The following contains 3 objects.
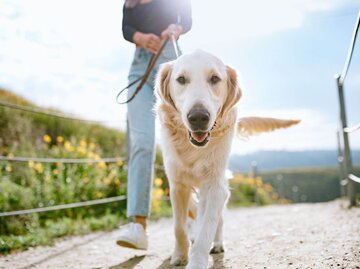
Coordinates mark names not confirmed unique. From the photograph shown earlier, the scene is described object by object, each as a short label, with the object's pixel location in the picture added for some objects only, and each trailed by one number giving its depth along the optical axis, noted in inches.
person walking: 123.2
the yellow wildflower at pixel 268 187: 478.4
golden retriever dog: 88.0
